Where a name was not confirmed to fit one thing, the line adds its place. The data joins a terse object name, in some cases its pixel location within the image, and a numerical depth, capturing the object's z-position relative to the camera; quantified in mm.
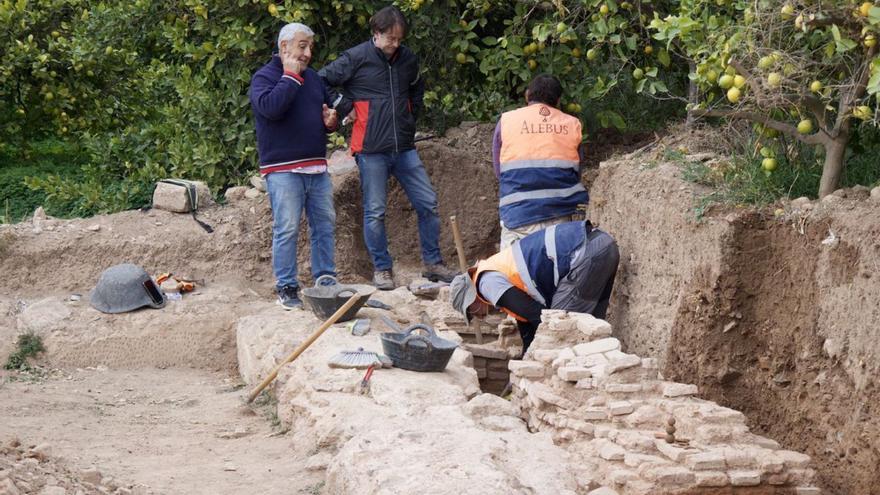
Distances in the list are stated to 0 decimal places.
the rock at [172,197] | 9961
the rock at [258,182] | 10164
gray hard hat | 8805
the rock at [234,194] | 10266
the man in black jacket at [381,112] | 8906
